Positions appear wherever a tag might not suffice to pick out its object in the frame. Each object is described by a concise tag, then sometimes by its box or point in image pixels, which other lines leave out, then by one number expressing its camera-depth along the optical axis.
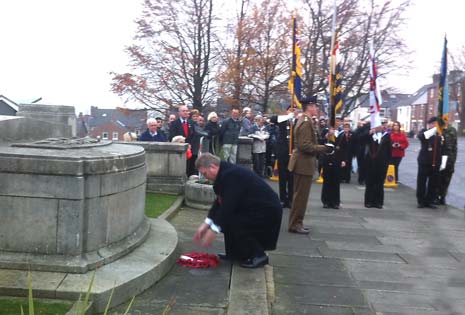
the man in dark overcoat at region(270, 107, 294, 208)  10.23
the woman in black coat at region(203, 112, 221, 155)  12.74
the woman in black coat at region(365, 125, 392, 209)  11.09
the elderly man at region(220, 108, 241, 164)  13.30
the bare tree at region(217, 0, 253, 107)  25.38
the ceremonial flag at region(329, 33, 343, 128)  10.28
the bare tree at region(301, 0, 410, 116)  25.50
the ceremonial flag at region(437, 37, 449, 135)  11.16
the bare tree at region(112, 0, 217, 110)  27.42
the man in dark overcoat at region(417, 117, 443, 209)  11.12
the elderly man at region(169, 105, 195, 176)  12.20
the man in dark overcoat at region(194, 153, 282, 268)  5.41
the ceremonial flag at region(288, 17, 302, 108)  11.04
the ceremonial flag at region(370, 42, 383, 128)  11.05
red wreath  5.68
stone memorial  4.49
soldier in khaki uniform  7.90
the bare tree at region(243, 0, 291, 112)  25.50
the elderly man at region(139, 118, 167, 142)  11.30
